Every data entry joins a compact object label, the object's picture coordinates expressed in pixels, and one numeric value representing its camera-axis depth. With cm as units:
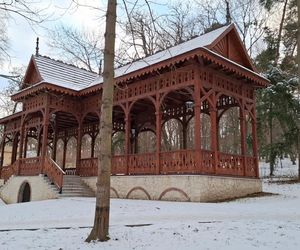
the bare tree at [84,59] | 3350
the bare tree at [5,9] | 741
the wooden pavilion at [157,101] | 1262
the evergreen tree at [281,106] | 1980
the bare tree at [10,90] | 686
